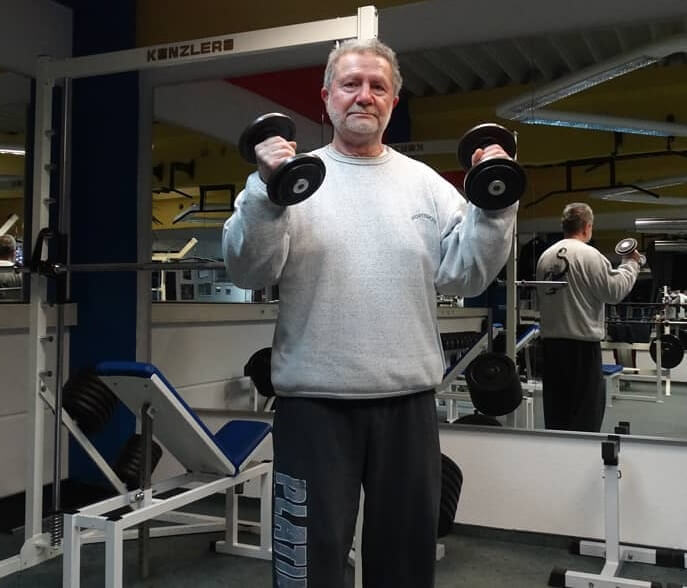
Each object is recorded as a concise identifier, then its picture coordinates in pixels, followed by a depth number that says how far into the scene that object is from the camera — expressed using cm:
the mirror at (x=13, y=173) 292
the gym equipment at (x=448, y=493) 216
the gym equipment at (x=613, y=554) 213
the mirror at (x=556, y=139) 257
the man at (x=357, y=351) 105
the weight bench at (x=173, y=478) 178
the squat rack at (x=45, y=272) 221
